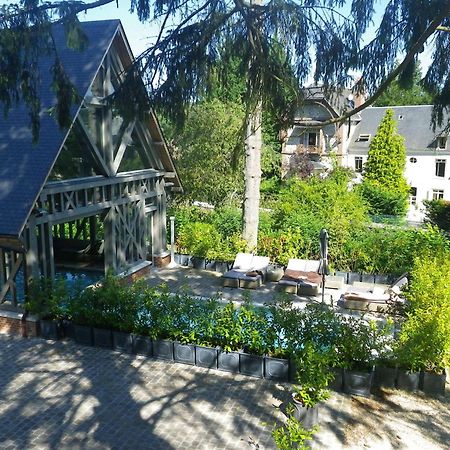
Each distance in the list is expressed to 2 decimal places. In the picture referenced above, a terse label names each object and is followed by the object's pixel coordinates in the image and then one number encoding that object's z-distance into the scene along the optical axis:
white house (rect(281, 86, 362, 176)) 34.32
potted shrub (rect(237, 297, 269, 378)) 8.48
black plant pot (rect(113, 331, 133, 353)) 9.44
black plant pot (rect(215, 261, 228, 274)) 15.41
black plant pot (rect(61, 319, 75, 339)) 10.10
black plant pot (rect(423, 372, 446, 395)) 7.94
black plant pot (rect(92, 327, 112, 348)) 9.59
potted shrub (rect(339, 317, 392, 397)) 7.89
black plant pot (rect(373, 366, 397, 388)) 8.07
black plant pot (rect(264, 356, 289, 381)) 8.32
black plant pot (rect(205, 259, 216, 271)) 15.59
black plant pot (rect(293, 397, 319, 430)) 6.90
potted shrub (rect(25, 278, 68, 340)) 9.99
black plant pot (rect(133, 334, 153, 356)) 9.27
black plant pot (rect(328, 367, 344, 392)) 8.02
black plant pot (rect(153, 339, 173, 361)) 9.11
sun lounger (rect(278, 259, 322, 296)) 13.09
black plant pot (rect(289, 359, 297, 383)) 8.26
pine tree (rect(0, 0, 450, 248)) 6.92
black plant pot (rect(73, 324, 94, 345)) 9.76
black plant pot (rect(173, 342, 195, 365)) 8.93
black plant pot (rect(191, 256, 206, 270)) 15.76
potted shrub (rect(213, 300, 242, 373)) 8.62
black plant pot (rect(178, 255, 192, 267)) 16.13
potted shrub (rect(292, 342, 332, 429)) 6.77
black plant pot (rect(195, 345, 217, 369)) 8.77
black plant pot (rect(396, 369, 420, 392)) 7.98
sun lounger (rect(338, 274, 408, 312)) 11.58
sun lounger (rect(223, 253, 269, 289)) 13.75
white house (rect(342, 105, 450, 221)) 35.50
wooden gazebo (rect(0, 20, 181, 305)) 9.96
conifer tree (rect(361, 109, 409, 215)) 33.47
